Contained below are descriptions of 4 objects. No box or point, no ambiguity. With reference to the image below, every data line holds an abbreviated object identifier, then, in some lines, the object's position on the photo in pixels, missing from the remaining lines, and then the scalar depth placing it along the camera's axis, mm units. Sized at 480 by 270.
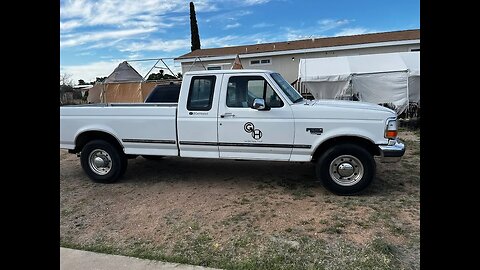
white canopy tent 12859
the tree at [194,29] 31250
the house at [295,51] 19109
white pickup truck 4996
